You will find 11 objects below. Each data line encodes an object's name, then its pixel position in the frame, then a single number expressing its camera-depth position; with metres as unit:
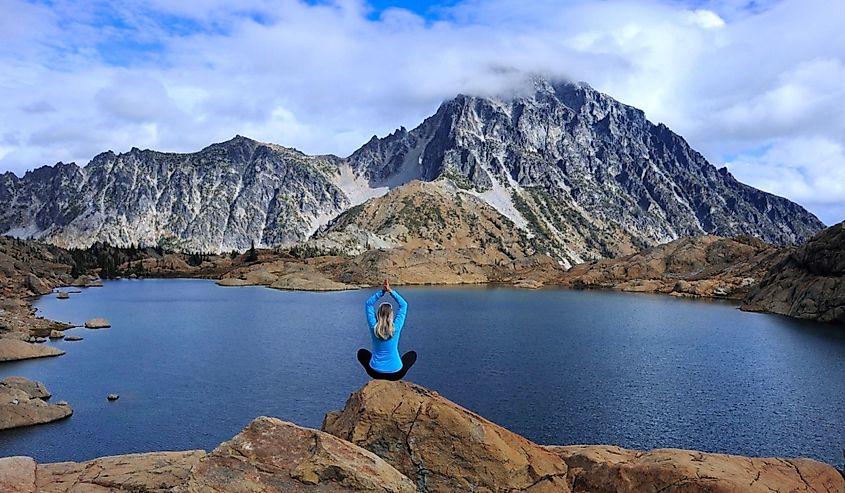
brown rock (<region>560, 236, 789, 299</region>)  152.88
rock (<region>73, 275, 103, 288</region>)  178.88
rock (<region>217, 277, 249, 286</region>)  191.00
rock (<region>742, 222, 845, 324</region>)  105.25
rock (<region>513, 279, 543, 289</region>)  191.96
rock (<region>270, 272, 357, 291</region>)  178.75
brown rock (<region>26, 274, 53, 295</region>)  142.50
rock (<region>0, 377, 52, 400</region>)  48.44
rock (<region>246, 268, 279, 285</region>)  194.62
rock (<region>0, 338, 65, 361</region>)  64.31
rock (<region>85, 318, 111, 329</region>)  90.51
